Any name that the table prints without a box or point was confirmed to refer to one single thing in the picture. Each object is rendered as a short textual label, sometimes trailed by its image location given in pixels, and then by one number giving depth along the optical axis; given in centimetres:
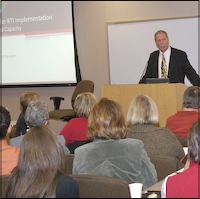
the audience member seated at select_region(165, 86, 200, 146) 403
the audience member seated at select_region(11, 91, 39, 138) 503
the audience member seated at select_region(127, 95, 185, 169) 340
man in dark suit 576
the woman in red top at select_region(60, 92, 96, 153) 425
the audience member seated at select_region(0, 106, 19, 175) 288
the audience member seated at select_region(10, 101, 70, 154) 369
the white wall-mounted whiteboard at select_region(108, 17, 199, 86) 748
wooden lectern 513
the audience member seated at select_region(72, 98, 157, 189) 273
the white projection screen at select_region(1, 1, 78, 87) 845
